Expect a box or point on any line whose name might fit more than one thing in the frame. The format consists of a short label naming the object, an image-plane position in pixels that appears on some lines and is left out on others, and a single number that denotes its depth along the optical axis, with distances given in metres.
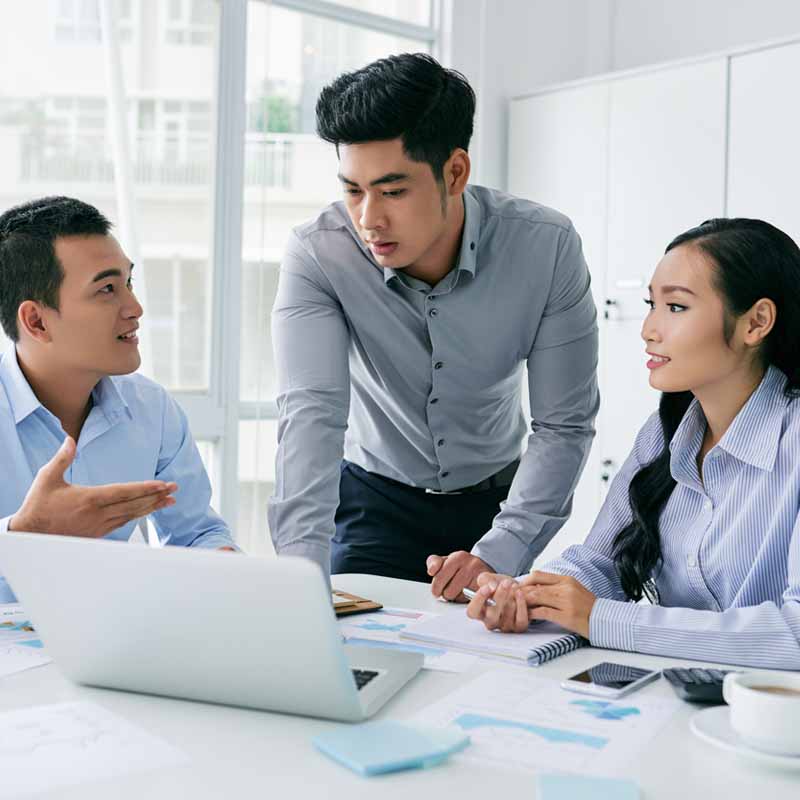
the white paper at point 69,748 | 0.94
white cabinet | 3.58
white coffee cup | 0.96
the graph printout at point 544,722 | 1.00
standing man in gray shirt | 1.92
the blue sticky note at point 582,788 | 0.90
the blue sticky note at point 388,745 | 0.96
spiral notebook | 1.35
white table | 0.92
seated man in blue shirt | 1.96
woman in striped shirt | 1.62
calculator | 1.17
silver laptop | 1.03
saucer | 0.96
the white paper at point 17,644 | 1.29
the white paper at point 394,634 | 1.33
